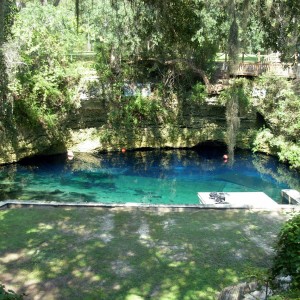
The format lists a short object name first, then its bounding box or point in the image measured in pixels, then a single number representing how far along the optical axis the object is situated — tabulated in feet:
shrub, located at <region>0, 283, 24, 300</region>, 10.18
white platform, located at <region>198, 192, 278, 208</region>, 39.54
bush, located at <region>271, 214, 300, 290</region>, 12.23
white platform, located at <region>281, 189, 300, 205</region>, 37.62
